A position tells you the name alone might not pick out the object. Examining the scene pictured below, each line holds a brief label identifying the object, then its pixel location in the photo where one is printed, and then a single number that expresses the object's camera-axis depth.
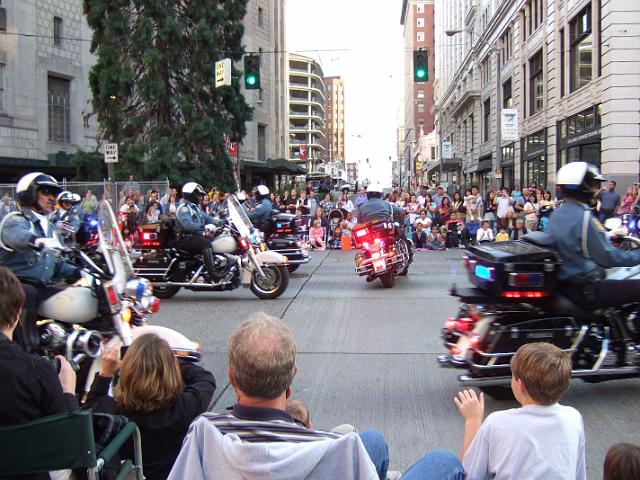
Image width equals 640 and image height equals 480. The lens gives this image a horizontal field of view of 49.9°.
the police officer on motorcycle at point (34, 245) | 5.46
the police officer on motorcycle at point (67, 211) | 11.10
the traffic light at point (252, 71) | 20.38
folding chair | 2.65
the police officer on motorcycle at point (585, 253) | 5.56
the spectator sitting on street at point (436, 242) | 20.20
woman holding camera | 3.33
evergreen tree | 31.41
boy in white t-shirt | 2.97
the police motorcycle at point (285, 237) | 13.79
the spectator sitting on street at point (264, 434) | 2.10
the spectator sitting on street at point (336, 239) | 21.03
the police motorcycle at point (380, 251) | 12.36
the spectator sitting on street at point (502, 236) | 17.98
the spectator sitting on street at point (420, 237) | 20.19
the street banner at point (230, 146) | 34.79
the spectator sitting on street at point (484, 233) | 18.72
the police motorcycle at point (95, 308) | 5.42
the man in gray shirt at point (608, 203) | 17.86
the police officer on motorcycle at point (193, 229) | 10.98
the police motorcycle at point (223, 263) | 11.13
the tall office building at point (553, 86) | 24.72
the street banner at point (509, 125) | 28.69
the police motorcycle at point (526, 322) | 5.44
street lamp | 31.98
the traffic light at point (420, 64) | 20.41
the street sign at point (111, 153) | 21.48
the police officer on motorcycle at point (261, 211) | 14.38
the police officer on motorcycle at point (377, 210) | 12.76
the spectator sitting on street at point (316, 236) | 20.50
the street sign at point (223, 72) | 25.83
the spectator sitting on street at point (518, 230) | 18.92
